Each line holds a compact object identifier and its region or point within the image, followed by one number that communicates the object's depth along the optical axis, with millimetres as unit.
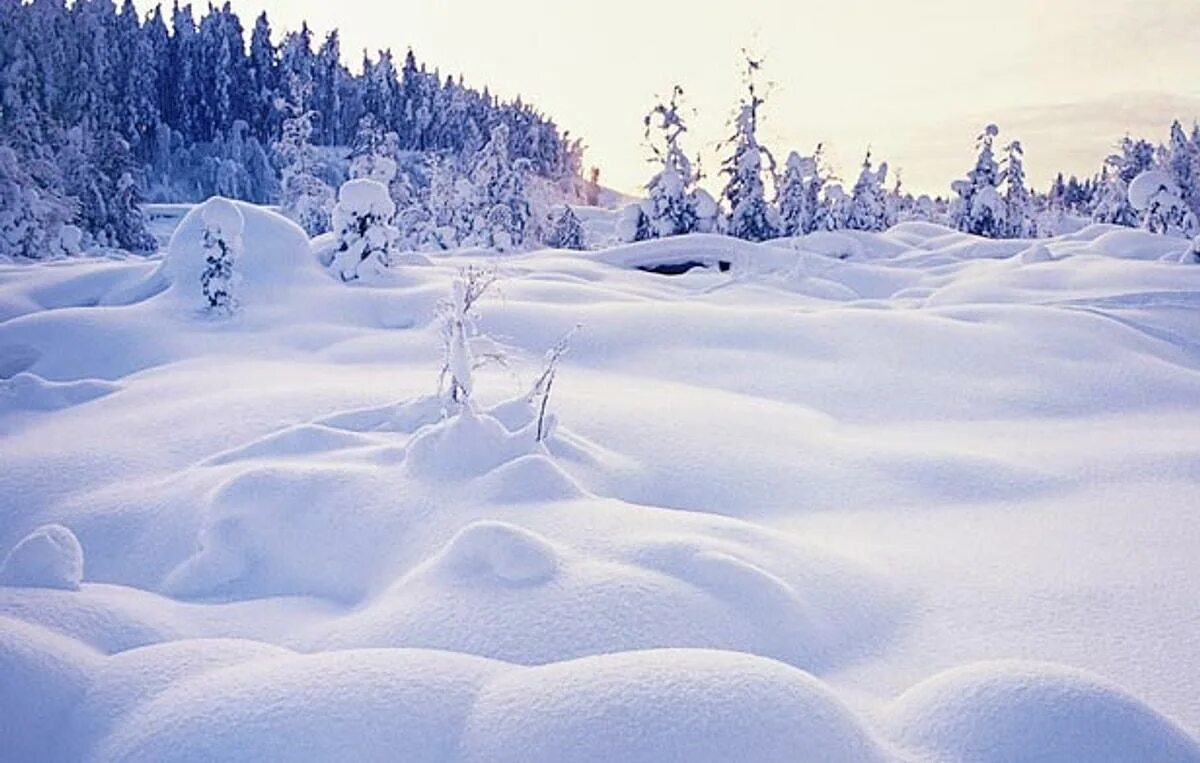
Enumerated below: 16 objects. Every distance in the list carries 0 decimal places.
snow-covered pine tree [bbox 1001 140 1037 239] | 27688
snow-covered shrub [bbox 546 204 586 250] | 29266
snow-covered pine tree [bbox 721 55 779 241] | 23281
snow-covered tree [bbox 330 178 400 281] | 11352
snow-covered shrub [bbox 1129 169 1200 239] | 20516
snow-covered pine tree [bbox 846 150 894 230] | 30172
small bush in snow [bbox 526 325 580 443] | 4668
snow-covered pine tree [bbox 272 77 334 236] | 25906
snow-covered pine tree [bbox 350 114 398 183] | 18766
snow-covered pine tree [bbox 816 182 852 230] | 27620
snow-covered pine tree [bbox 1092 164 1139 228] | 28781
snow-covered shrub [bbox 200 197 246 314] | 9812
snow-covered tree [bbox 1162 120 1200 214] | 31172
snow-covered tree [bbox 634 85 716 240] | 22359
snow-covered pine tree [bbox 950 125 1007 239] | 27266
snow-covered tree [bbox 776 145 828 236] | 26922
